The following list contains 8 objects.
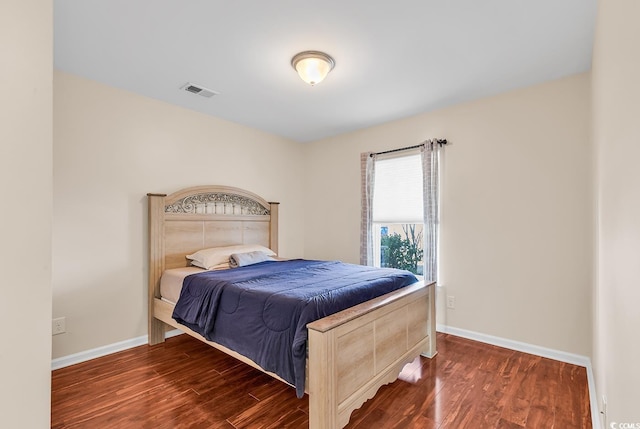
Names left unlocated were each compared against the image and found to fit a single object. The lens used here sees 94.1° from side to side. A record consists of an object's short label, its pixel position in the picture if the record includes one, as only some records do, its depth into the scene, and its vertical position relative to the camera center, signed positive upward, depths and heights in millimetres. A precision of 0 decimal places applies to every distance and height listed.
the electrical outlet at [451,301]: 3312 -959
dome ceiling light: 2314 +1202
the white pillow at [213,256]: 3162 -425
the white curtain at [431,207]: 3371 +103
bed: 1684 -725
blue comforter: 1819 -614
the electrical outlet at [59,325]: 2566 -939
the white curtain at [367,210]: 3998 +84
